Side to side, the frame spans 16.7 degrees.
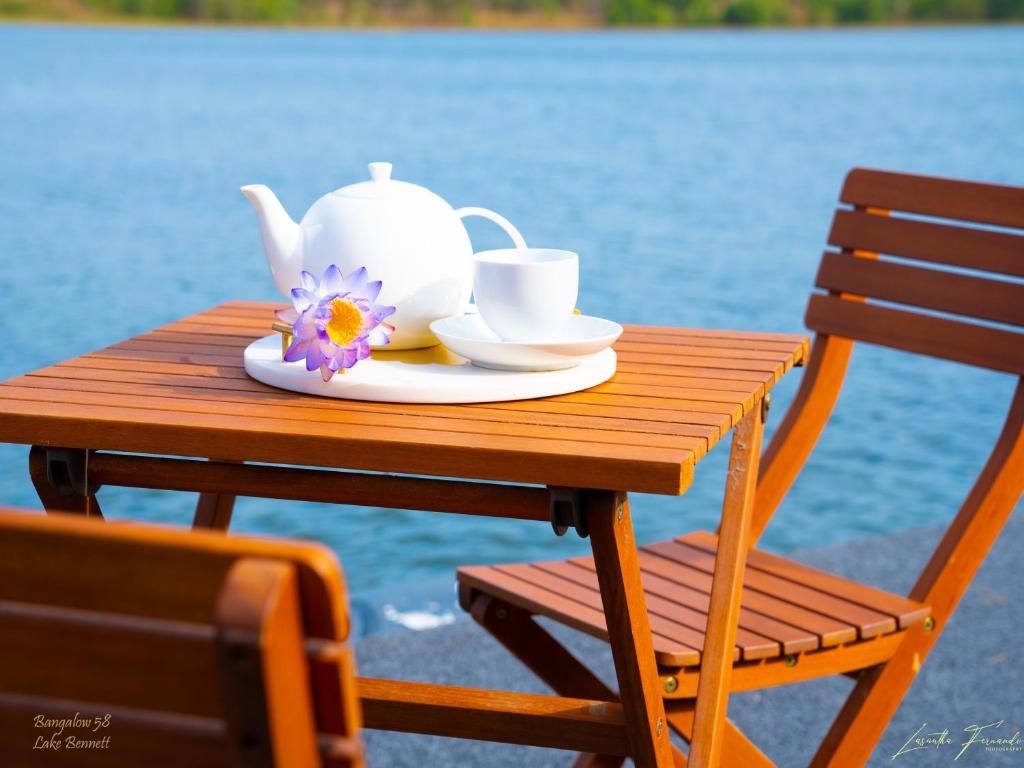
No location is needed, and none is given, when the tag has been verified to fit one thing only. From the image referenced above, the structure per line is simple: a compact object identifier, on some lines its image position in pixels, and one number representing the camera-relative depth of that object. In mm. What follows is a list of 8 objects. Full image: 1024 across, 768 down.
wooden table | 2561
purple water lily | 2677
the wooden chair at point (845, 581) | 2863
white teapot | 2745
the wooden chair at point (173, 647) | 1880
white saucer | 2698
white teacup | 2702
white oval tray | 2674
